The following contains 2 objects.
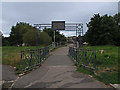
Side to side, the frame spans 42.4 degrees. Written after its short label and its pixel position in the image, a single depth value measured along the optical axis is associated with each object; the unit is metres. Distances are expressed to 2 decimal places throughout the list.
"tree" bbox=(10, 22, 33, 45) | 65.21
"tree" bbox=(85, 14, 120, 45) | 39.88
